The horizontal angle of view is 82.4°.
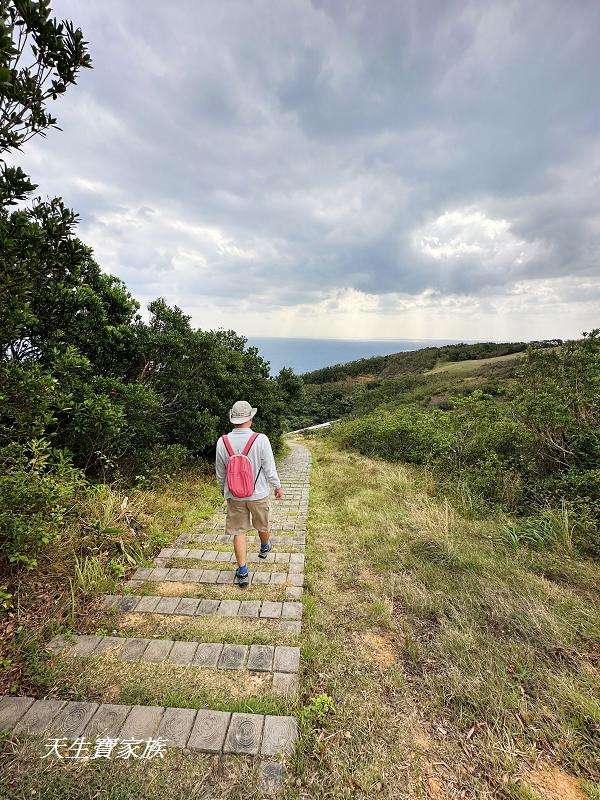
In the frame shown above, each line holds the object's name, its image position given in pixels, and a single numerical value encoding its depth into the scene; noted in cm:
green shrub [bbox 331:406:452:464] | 864
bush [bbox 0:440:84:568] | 298
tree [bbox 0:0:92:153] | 225
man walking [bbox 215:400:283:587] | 378
